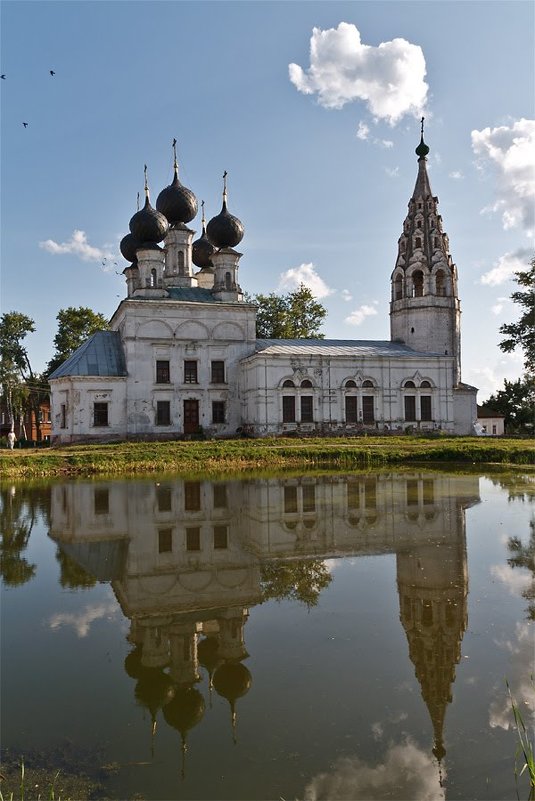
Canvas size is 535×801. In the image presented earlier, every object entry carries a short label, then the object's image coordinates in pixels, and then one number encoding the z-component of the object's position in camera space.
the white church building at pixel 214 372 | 34.78
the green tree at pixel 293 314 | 51.66
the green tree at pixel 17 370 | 48.03
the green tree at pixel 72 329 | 49.69
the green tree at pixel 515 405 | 52.05
